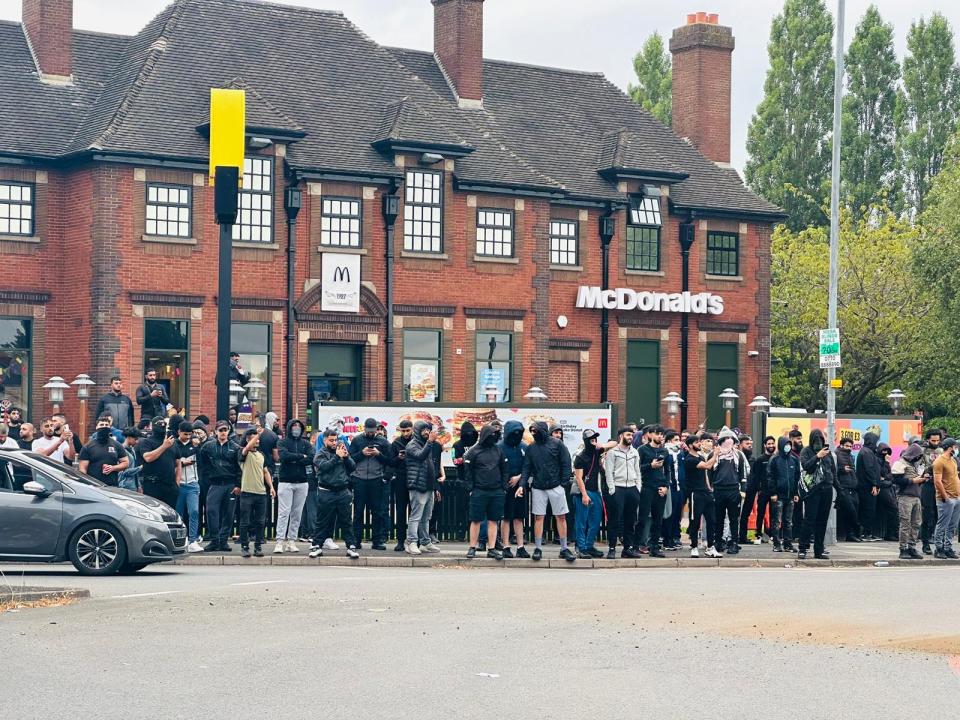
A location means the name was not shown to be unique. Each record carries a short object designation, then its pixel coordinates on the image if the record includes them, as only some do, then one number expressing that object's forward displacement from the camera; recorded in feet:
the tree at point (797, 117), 229.25
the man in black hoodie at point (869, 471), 89.61
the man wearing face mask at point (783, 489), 79.97
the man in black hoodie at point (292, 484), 71.31
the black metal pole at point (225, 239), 80.07
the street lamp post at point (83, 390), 113.80
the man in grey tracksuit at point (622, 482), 72.59
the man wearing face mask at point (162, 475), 72.18
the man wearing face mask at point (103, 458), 71.05
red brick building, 118.42
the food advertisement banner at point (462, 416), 92.07
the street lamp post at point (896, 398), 148.81
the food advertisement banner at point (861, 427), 105.70
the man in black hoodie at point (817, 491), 75.41
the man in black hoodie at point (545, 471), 70.18
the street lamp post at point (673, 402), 139.33
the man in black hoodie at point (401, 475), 74.08
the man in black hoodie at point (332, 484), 70.49
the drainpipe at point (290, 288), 121.60
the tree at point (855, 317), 168.86
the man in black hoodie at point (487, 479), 70.08
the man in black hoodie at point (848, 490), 87.71
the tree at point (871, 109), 236.22
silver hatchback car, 61.05
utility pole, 88.79
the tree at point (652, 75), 231.50
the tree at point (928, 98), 233.76
